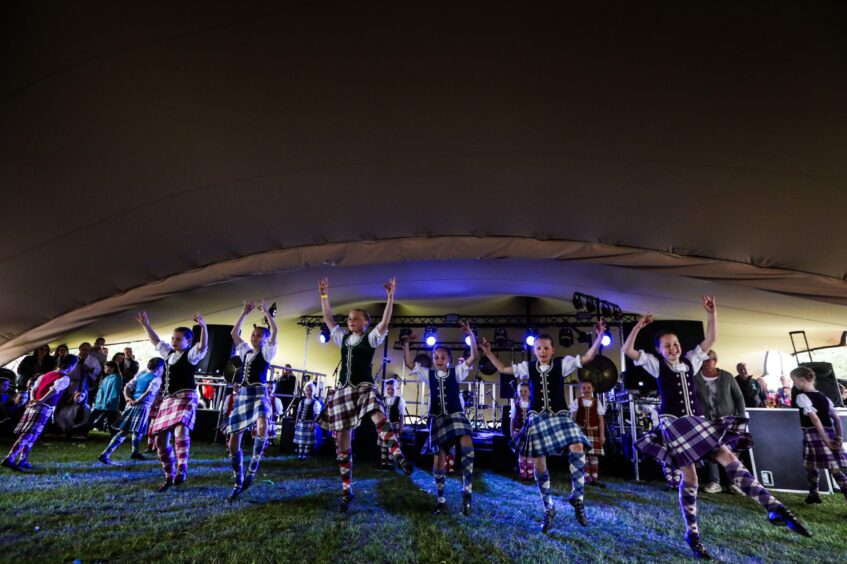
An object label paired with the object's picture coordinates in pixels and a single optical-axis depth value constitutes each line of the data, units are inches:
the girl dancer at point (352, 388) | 161.0
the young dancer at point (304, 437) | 340.5
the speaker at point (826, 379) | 296.4
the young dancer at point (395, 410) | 355.9
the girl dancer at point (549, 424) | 150.9
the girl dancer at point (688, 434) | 121.7
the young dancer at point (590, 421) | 271.4
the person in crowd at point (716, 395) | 250.7
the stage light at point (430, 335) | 581.3
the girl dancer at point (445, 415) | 166.9
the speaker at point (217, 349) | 453.1
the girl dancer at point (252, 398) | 171.6
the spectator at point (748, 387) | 315.3
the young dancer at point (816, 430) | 212.5
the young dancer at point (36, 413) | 201.8
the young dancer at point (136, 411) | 247.4
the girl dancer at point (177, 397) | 182.7
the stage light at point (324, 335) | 599.5
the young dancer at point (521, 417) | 270.2
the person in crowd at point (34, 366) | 333.4
